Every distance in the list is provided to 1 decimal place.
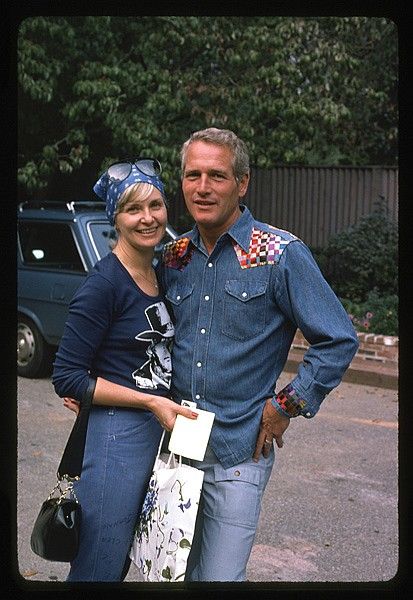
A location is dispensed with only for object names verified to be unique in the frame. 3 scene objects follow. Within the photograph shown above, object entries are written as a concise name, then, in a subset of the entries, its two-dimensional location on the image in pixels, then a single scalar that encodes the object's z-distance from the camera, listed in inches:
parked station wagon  305.9
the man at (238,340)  99.0
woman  98.6
